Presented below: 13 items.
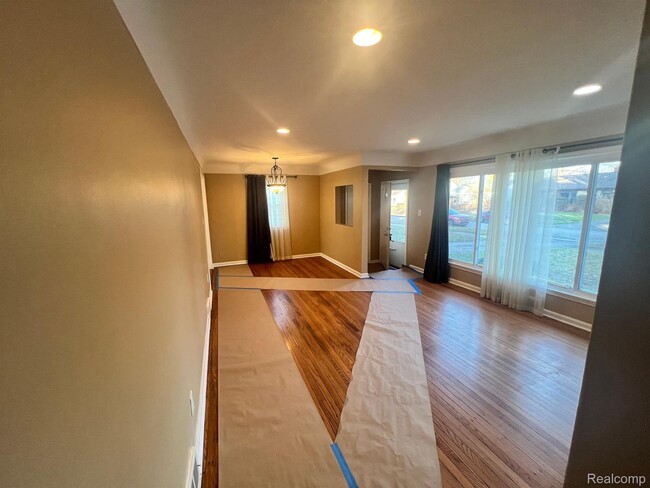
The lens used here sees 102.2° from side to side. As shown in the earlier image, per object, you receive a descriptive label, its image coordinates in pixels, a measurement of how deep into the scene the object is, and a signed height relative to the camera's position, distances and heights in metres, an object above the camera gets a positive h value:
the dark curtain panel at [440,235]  4.66 -0.53
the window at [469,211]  4.25 -0.10
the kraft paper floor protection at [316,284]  4.67 -1.45
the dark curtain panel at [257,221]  6.19 -0.34
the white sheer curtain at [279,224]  6.46 -0.43
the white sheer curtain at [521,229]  3.35 -0.33
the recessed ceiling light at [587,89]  2.06 +0.92
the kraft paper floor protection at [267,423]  1.54 -1.54
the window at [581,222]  2.94 -0.20
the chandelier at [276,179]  5.33 +0.65
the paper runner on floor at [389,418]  1.55 -1.53
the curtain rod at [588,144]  2.73 +0.68
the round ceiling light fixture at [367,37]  1.31 +0.87
